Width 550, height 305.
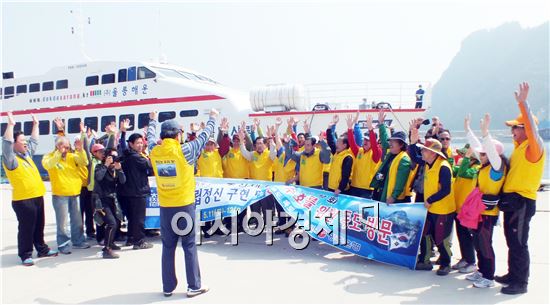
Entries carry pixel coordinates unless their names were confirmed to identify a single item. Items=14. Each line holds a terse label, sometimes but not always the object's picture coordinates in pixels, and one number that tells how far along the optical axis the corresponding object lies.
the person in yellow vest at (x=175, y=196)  4.28
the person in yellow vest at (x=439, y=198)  4.77
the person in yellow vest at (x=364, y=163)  6.20
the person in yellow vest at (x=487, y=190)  4.12
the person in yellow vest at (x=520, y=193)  4.01
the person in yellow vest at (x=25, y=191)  5.43
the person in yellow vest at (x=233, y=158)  7.48
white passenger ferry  12.93
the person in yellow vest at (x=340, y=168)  6.10
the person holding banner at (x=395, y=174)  5.28
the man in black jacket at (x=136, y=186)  6.14
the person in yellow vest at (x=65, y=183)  5.95
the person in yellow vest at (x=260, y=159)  7.37
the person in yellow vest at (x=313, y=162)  6.65
